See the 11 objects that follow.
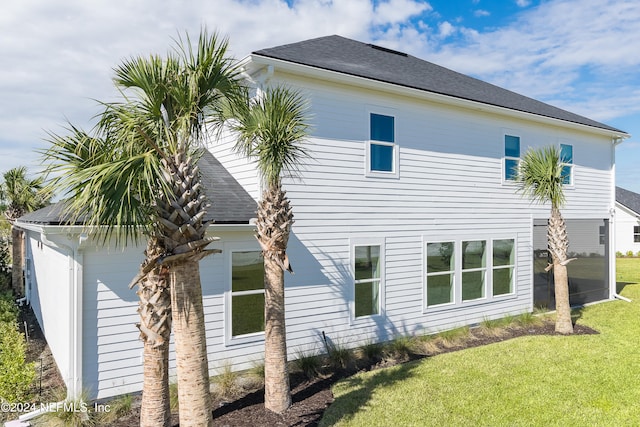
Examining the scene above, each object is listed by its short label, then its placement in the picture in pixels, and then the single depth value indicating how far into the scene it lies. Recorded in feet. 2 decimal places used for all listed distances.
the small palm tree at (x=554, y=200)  34.30
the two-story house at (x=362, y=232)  22.07
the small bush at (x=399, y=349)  28.68
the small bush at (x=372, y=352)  28.25
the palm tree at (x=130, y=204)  12.10
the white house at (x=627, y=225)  102.26
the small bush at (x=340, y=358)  26.68
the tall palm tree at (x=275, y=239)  18.71
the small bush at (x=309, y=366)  24.95
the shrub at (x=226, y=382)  22.34
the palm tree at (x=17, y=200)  49.85
